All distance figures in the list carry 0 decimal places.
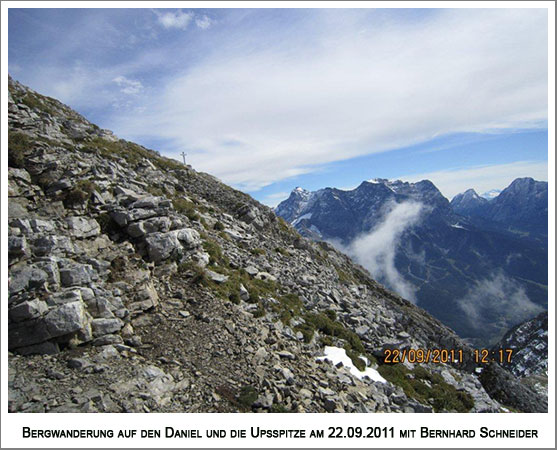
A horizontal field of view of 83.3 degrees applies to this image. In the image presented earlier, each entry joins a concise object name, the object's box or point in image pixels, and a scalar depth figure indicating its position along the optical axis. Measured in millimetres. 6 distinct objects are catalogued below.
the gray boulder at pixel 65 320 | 12352
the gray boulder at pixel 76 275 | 14406
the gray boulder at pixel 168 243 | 19016
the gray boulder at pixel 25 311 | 12293
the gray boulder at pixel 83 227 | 17784
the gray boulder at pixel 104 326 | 13332
